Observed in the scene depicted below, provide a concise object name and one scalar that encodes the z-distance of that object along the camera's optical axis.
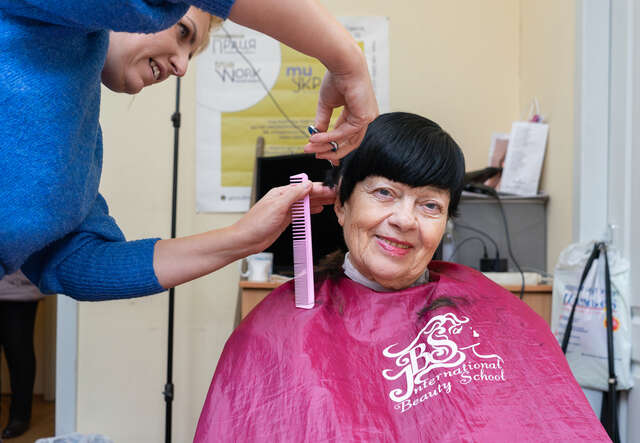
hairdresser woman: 0.59
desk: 2.02
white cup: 2.12
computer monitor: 2.27
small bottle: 2.30
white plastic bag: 1.73
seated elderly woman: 1.04
